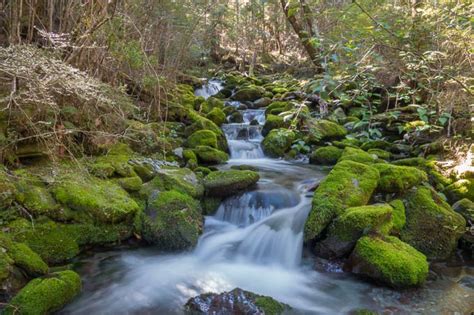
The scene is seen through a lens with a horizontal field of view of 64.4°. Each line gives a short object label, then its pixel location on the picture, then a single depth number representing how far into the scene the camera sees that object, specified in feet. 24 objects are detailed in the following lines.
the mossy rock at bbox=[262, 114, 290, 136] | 33.97
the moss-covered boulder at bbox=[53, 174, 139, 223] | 16.12
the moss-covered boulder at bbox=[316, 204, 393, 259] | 15.76
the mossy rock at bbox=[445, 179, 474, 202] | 20.22
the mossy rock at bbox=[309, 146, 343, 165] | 28.17
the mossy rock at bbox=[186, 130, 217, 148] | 28.14
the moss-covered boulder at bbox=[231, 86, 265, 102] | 46.97
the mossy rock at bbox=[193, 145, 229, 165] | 26.40
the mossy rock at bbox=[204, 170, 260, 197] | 20.40
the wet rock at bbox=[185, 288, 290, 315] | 11.85
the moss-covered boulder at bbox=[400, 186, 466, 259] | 17.16
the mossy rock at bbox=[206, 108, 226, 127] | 35.83
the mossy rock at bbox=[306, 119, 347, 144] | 31.17
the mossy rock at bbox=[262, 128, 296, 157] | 31.07
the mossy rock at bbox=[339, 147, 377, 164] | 23.45
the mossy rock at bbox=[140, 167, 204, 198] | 19.45
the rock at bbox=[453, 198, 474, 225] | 18.28
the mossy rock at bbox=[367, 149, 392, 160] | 26.53
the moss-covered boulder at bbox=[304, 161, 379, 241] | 16.98
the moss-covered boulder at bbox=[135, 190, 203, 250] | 17.04
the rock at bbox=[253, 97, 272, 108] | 44.04
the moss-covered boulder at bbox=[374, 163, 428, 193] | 19.11
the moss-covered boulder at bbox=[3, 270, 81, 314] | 11.04
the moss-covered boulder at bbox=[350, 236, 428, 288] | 14.11
